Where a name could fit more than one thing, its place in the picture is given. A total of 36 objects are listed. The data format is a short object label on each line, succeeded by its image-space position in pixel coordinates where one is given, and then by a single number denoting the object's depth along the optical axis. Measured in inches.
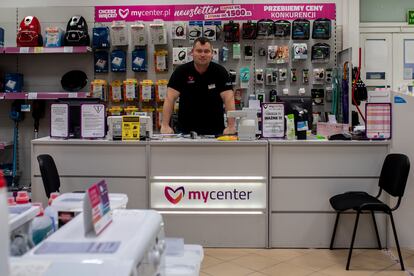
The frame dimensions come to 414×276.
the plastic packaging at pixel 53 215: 60.2
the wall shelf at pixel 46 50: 252.5
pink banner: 260.7
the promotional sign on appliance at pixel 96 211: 47.3
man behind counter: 197.2
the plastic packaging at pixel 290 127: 172.1
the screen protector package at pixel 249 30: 255.1
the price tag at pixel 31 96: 253.7
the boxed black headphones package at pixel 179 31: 257.1
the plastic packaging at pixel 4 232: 31.1
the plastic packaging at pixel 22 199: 56.3
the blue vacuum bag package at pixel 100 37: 254.8
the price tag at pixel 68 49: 252.7
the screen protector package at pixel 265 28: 254.7
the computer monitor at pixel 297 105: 180.1
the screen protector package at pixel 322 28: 255.0
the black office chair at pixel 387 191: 147.9
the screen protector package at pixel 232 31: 255.3
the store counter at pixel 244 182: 167.8
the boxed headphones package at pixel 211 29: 256.1
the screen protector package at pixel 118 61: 260.5
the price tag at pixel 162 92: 257.8
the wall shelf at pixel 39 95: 253.1
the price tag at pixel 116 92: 260.8
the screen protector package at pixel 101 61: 263.0
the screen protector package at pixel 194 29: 257.4
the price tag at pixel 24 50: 253.3
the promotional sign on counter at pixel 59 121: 171.8
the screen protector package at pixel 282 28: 255.3
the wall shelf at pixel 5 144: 260.0
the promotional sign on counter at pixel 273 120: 170.4
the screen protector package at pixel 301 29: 255.9
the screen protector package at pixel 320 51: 256.2
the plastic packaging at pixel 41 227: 53.6
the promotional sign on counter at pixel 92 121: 169.2
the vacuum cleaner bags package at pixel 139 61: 259.4
